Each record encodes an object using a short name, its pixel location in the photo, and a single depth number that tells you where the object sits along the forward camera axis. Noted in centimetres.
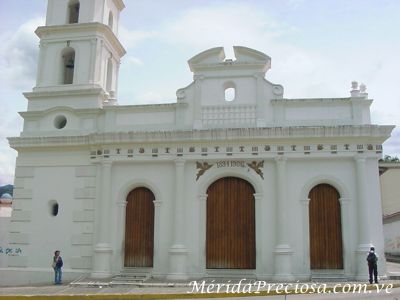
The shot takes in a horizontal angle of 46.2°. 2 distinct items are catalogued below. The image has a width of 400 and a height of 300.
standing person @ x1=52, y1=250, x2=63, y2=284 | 1795
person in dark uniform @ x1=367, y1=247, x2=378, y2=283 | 1575
